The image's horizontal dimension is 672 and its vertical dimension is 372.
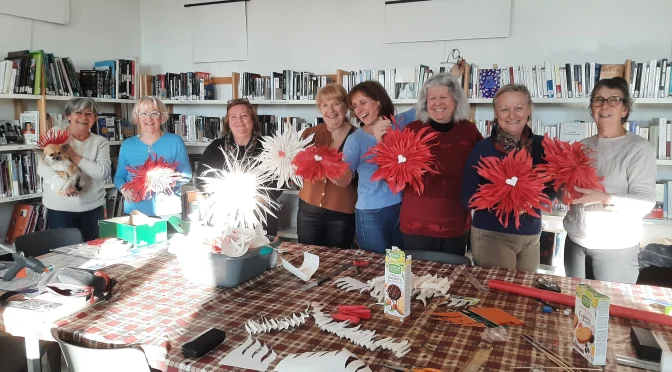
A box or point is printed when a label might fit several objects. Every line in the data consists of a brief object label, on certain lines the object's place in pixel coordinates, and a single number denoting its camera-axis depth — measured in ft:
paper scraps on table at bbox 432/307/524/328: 4.89
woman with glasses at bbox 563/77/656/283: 7.20
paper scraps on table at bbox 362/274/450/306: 5.57
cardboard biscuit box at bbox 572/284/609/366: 4.09
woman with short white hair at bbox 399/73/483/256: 7.66
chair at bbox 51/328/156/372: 4.10
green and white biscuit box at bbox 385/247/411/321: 5.00
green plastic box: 7.64
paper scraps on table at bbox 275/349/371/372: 3.98
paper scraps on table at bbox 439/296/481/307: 5.37
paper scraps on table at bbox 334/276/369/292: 5.87
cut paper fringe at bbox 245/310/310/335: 4.76
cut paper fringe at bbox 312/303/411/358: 4.40
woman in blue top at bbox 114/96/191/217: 9.53
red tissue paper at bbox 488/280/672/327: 4.89
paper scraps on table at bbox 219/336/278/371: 4.10
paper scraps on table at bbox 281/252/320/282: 6.22
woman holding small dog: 9.94
